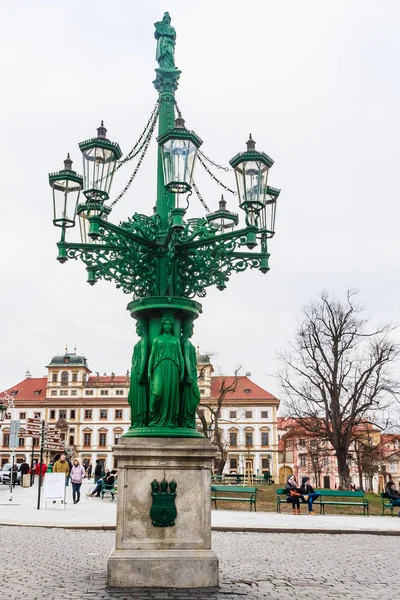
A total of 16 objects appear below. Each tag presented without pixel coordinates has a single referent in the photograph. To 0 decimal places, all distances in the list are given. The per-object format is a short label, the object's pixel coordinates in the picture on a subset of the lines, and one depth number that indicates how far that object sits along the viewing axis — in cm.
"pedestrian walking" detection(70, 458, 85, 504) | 2314
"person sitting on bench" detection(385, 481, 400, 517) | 2058
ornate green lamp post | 752
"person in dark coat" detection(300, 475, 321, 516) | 1989
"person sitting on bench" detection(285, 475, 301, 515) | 1984
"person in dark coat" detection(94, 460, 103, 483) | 3442
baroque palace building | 9256
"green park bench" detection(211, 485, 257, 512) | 2066
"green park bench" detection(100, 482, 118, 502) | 2600
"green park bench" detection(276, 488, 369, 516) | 2014
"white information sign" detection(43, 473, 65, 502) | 1993
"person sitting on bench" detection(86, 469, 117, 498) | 2680
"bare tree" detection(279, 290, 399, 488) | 3622
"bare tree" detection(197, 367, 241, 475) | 4132
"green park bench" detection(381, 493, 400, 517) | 2066
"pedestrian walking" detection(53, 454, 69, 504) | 2394
